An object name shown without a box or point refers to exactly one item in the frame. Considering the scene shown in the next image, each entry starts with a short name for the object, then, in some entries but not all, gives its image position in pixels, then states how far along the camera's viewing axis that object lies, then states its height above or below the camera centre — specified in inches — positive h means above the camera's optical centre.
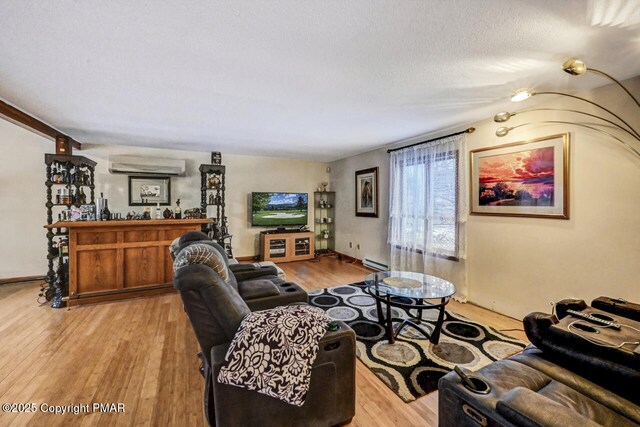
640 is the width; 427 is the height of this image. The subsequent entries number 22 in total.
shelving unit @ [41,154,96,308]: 128.7 +5.4
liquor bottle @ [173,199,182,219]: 159.0 -1.3
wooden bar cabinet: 126.6 -24.1
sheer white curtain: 134.5 +1.1
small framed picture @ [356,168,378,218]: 195.0 +15.2
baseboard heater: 187.1 -39.6
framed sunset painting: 100.0 +14.2
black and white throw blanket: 48.9 -28.2
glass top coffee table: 90.8 -29.2
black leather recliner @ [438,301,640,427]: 37.1 -30.9
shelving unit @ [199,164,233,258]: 185.0 +11.1
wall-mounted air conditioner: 174.4 +32.3
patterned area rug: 75.8 -47.6
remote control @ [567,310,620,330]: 56.8 -24.9
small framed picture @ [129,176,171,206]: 183.5 +15.5
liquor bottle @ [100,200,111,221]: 138.3 -1.1
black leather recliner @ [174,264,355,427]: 50.4 -33.8
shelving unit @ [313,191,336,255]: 249.9 -9.0
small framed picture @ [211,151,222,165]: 200.2 +42.3
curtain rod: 128.6 +40.9
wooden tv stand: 215.9 -29.4
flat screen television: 219.3 +2.4
